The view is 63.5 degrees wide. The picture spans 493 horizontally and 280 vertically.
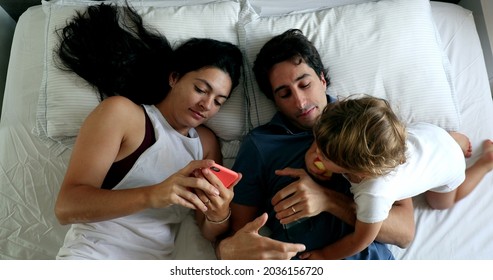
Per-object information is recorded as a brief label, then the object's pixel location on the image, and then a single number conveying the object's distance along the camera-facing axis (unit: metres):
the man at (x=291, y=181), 1.14
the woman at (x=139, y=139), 1.09
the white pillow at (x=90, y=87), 1.41
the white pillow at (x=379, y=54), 1.44
